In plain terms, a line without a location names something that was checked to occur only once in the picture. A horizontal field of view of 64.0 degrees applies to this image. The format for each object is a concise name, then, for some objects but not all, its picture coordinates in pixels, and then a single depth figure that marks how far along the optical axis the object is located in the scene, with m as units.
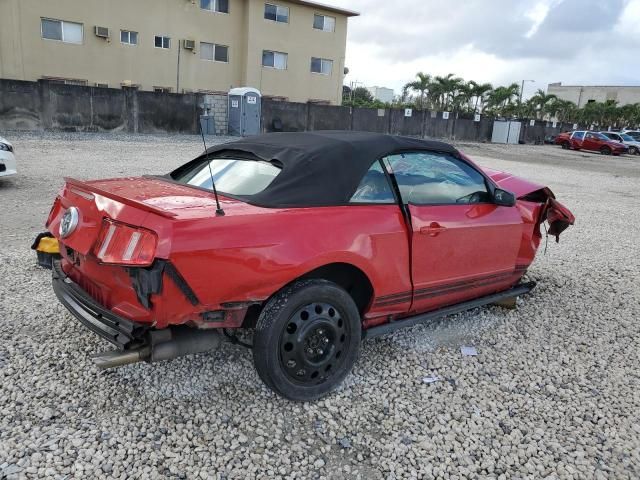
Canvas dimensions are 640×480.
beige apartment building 25.75
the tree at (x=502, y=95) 47.12
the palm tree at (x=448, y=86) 44.59
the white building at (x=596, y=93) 75.06
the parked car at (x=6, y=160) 8.24
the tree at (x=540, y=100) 55.88
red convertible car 2.53
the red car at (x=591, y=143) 32.81
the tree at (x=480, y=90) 44.88
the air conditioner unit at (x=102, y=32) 26.80
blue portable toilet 24.16
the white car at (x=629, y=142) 34.31
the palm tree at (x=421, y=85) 45.38
